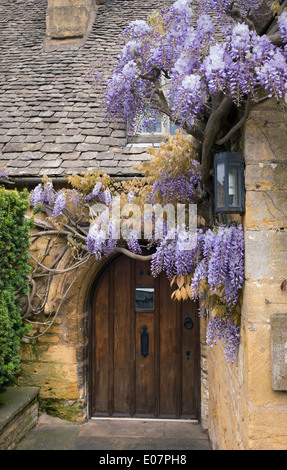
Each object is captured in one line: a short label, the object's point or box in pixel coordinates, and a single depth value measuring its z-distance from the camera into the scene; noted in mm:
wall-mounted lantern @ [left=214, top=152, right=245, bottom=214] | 2180
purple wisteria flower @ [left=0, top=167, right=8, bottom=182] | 4335
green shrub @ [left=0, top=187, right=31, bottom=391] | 3908
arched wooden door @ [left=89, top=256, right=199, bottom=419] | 5121
